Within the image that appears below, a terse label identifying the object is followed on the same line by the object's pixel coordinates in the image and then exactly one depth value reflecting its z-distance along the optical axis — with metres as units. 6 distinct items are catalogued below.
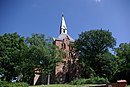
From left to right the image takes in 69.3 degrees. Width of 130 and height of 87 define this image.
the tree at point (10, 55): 22.26
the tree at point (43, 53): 20.71
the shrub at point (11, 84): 12.03
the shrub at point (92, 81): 17.24
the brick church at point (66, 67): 27.07
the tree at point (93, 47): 25.87
